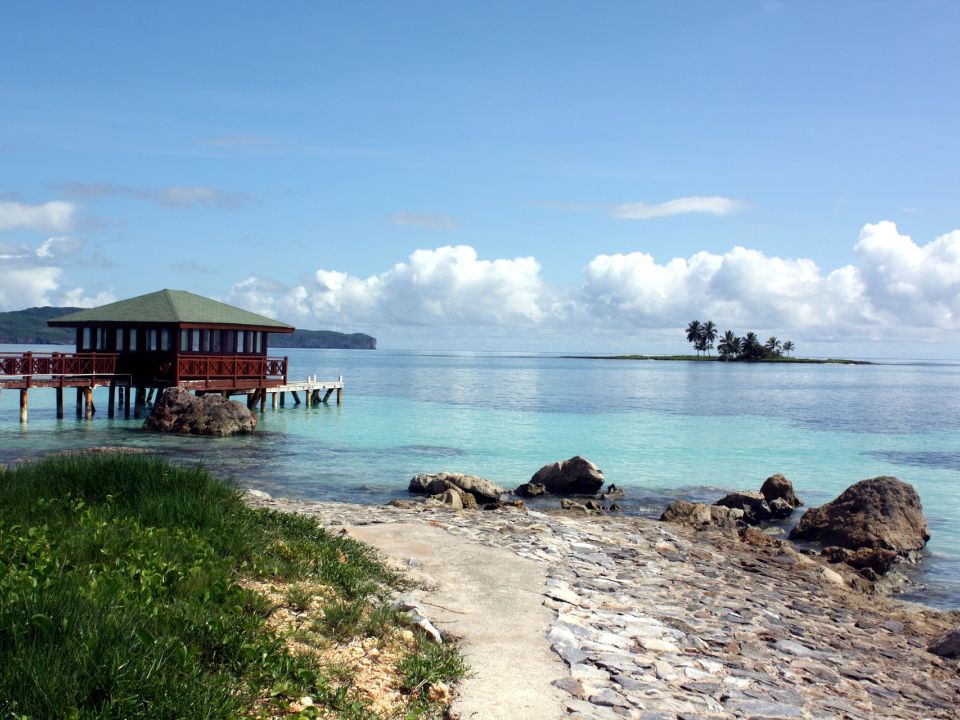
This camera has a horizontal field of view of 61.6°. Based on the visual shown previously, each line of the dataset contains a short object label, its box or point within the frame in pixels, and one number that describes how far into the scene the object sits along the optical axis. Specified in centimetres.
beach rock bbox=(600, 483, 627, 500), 2253
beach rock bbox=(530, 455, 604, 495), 2267
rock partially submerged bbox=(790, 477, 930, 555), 1634
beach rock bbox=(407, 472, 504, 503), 2066
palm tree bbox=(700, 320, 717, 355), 19365
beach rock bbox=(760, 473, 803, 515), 2156
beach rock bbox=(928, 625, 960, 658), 958
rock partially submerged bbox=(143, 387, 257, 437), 3428
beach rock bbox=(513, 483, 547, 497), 2219
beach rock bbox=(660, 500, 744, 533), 1752
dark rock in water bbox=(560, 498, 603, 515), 1935
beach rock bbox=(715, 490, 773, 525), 1988
